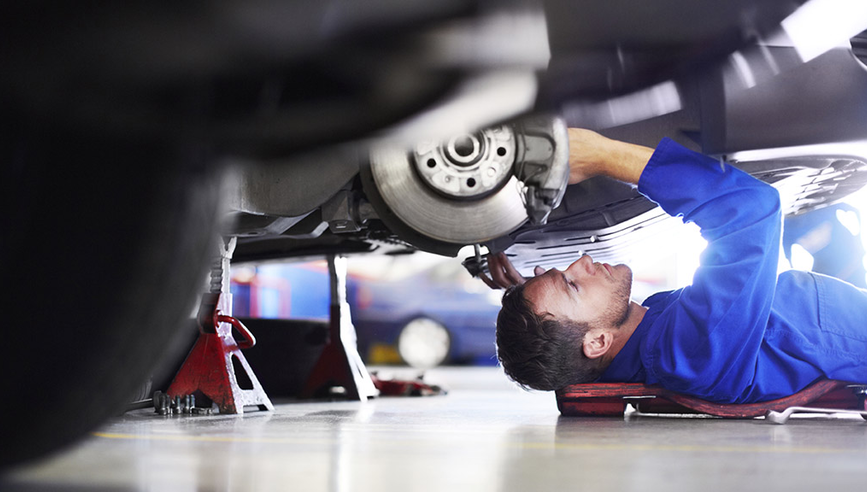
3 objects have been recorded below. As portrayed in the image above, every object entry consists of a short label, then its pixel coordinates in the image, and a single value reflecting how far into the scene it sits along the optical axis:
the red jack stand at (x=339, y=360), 2.20
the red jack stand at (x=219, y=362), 1.60
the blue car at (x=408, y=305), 5.31
